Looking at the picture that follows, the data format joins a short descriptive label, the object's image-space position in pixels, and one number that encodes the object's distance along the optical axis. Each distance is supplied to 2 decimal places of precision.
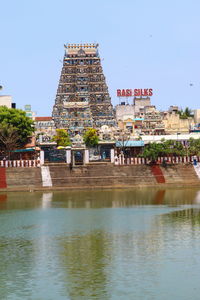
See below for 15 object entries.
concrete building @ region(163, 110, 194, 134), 149.12
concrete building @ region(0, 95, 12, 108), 133.38
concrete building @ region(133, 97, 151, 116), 164.38
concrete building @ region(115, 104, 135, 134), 146.75
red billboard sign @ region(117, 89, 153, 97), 162.12
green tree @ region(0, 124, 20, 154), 111.85
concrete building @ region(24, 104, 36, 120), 156.93
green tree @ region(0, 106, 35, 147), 115.06
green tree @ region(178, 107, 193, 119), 177.55
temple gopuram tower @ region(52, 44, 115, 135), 136.12
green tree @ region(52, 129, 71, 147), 121.44
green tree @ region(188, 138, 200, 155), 108.56
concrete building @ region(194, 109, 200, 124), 167.25
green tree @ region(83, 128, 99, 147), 120.12
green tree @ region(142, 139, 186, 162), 105.69
